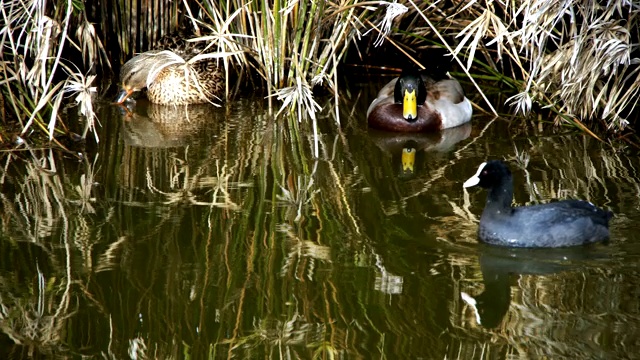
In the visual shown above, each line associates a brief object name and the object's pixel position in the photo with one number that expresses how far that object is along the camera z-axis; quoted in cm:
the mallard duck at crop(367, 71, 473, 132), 1689
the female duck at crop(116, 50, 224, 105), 1831
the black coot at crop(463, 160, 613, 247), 1105
